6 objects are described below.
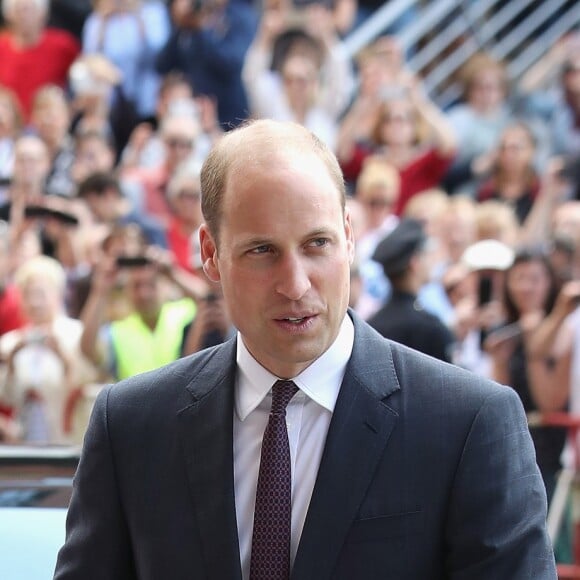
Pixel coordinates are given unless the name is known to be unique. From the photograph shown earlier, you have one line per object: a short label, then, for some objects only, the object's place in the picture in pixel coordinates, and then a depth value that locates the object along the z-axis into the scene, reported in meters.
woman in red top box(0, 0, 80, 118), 22.86
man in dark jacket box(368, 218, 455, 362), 12.39
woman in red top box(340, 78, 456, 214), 20.03
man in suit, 4.80
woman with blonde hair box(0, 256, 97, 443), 13.93
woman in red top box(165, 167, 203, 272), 17.30
